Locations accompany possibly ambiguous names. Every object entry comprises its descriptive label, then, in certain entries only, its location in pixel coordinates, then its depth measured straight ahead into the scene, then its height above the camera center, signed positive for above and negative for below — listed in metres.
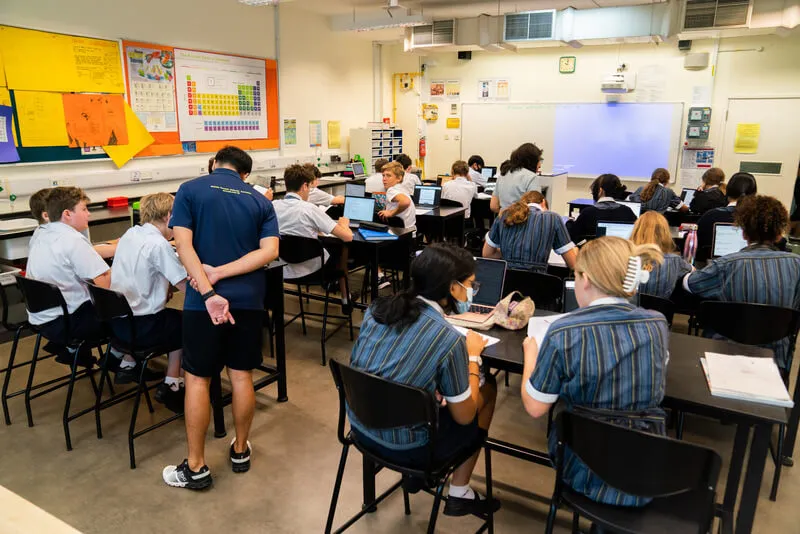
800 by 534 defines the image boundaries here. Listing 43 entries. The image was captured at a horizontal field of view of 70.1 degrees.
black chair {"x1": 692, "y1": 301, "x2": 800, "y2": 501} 2.46 -0.79
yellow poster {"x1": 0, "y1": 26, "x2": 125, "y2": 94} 4.64 +0.57
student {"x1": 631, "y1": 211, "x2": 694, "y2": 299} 2.73 -0.58
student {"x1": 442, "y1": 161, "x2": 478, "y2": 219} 6.16 -0.58
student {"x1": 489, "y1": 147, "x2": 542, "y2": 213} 4.44 -0.29
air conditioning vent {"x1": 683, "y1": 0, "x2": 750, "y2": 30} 6.25 +1.37
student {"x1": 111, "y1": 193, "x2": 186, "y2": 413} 2.74 -0.69
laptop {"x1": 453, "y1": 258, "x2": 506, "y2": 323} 2.56 -0.63
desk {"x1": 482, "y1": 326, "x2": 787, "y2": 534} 1.67 -0.77
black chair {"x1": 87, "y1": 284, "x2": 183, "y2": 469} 2.61 -1.01
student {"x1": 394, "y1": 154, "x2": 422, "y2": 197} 6.46 -0.49
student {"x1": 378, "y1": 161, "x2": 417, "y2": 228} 4.91 -0.55
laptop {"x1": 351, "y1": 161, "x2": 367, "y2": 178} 8.53 -0.51
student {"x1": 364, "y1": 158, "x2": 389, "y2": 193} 6.29 -0.53
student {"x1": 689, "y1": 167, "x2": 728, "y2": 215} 5.19 -0.49
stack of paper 1.71 -0.74
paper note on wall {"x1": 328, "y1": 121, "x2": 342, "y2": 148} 8.58 +0.00
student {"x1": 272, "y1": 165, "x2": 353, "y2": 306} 3.90 -0.57
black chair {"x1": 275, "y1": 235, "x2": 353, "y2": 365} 3.80 -0.79
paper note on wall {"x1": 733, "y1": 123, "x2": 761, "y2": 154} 7.70 +0.03
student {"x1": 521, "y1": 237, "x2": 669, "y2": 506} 1.54 -0.58
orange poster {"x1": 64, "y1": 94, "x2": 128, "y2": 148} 5.13 +0.09
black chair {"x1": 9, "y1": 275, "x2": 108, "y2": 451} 2.74 -0.84
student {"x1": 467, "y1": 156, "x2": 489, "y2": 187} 7.71 -0.46
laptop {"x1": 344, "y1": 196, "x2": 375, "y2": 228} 4.81 -0.62
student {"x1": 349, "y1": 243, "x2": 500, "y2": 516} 1.72 -0.64
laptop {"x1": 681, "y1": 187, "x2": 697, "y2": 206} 6.13 -0.59
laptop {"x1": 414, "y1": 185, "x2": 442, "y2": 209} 6.00 -0.63
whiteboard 8.22 +0.05
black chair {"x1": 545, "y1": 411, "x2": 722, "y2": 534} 1.42 -0.85
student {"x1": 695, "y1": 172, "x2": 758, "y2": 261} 4.04 -0.53
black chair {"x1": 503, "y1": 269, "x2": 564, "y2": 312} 2.93 -0.77
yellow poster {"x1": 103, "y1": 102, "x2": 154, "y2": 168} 5.54 -0.11
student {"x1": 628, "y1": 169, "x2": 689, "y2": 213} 5.43 -0.54
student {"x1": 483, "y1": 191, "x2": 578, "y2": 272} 3.30 -0.58
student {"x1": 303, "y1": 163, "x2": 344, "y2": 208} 5.06 -0.57
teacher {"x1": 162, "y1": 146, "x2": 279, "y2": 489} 2.36 -0.62
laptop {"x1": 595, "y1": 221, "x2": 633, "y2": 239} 4.10 -0.63
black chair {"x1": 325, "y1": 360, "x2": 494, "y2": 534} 1.67 -0.81
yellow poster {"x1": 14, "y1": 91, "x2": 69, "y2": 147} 4.75 +0.09
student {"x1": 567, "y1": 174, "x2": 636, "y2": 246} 4.68 -0.59
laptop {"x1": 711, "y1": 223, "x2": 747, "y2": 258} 3.73 -0.64
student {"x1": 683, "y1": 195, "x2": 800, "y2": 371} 2.55 -0.56
